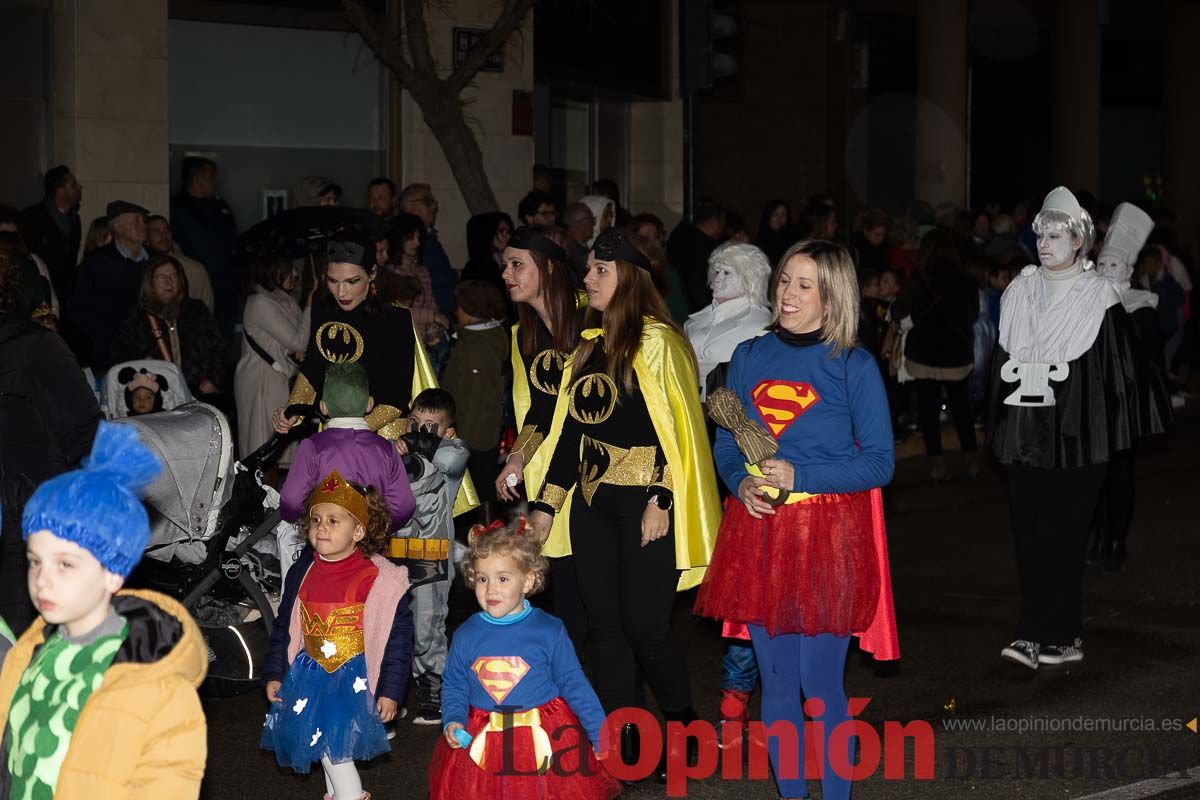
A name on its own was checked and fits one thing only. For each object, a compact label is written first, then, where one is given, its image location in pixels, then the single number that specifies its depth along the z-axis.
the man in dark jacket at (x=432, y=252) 12.59
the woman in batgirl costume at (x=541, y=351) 6.53
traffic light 13.62
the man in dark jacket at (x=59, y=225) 12.04
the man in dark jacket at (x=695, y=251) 14.55
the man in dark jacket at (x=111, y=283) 11.47
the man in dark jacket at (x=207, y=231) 13.16
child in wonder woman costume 5.68
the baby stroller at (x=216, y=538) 7.32
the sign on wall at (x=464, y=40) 16.05
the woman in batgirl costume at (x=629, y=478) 6.25
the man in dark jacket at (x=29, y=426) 5.67
